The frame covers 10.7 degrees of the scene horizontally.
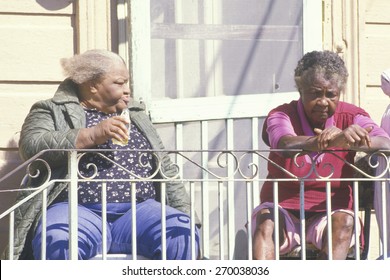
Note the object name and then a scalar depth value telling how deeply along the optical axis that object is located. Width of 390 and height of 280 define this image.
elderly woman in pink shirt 10.19
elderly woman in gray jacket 9.98
